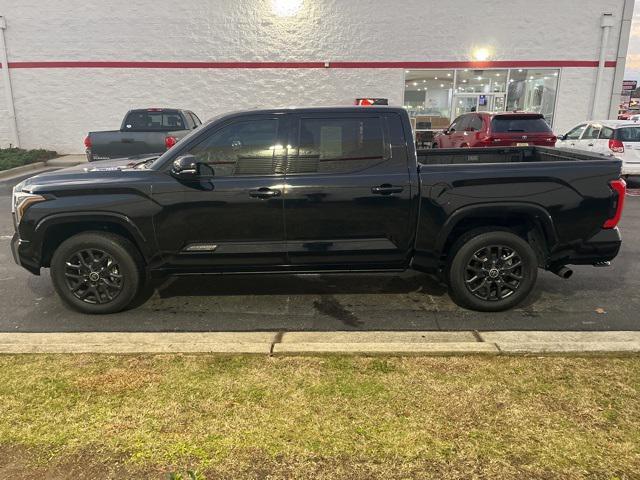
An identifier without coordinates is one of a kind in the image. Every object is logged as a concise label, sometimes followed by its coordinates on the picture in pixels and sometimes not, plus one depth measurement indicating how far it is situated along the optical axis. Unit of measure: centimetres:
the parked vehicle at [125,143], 1023
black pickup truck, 443
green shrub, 1588
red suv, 1213
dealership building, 1855
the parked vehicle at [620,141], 1195
